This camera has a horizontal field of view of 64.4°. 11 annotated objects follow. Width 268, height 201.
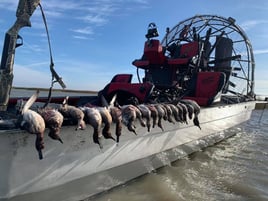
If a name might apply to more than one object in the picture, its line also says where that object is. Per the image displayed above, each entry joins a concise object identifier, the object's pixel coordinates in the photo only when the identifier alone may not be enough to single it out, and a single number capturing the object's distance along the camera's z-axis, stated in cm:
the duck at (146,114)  333
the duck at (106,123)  276
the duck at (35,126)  219
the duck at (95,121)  262
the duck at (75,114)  254
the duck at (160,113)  352
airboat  241
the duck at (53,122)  233
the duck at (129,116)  307
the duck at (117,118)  290
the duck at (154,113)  344
